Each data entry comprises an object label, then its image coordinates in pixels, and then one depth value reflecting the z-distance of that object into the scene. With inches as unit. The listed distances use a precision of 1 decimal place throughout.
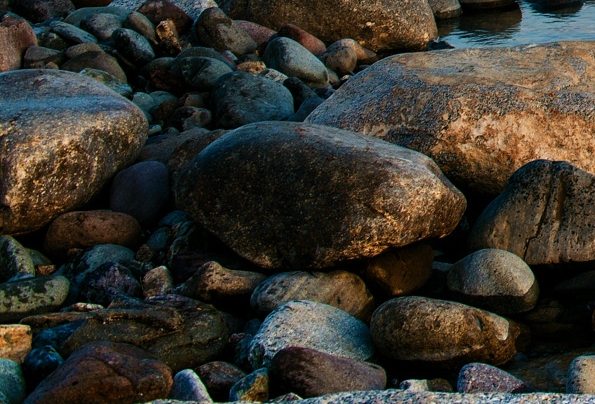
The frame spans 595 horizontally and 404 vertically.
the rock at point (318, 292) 218.1
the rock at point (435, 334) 193.3
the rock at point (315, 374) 170.6
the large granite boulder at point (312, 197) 222.4
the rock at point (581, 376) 172.1
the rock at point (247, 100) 362.3
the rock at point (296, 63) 457.1
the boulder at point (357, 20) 593.9
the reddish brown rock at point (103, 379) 152.9
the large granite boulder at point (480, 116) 270.5
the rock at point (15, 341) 190.1
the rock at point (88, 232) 261.7
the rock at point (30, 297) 221.6
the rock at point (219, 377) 177.6
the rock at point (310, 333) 192.2
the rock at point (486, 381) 177.8
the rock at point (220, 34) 513.7
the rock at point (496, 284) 219.5
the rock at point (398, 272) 228.4
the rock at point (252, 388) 169.9
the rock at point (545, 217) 233.0
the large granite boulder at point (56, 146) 261.4
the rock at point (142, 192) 277.6
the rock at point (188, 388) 164.4
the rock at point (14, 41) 425.4
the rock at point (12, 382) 170.6
